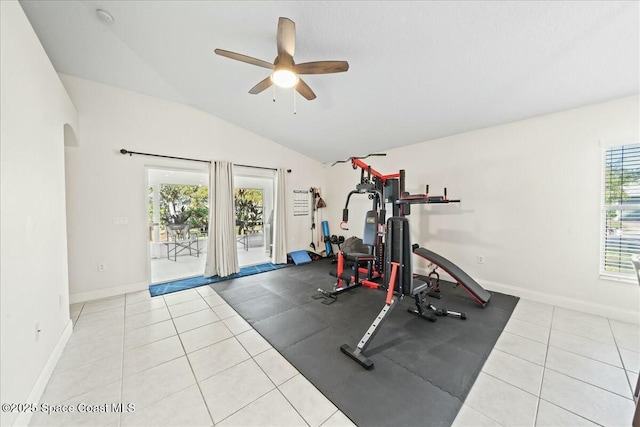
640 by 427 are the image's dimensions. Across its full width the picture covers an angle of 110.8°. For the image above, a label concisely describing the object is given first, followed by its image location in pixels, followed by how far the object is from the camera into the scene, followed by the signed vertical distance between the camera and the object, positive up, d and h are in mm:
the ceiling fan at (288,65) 1817 +1328
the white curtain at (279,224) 5332 -369
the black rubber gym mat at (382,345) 1572 -1375
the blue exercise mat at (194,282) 3715 -1344
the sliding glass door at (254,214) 5266 -127
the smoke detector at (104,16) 2420 +2169
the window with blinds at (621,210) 2621 -32
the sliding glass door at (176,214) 4359 -104
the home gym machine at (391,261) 2226 -702
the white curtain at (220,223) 4348 -281
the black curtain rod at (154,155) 3588 +947
